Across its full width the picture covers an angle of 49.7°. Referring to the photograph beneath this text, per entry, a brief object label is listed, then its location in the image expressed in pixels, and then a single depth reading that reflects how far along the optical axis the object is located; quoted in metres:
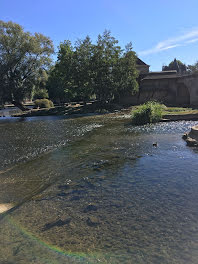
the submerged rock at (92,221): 5.24
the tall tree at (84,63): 44.00
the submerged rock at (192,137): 12.86
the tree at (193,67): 88.05
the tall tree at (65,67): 44.23
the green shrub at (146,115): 24.31
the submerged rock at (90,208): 5.91
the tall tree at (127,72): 45.51
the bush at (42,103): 56.66
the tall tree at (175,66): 92.28
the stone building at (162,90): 51.12
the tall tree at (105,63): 43.59
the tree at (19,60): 43.00
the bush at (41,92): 50.01
